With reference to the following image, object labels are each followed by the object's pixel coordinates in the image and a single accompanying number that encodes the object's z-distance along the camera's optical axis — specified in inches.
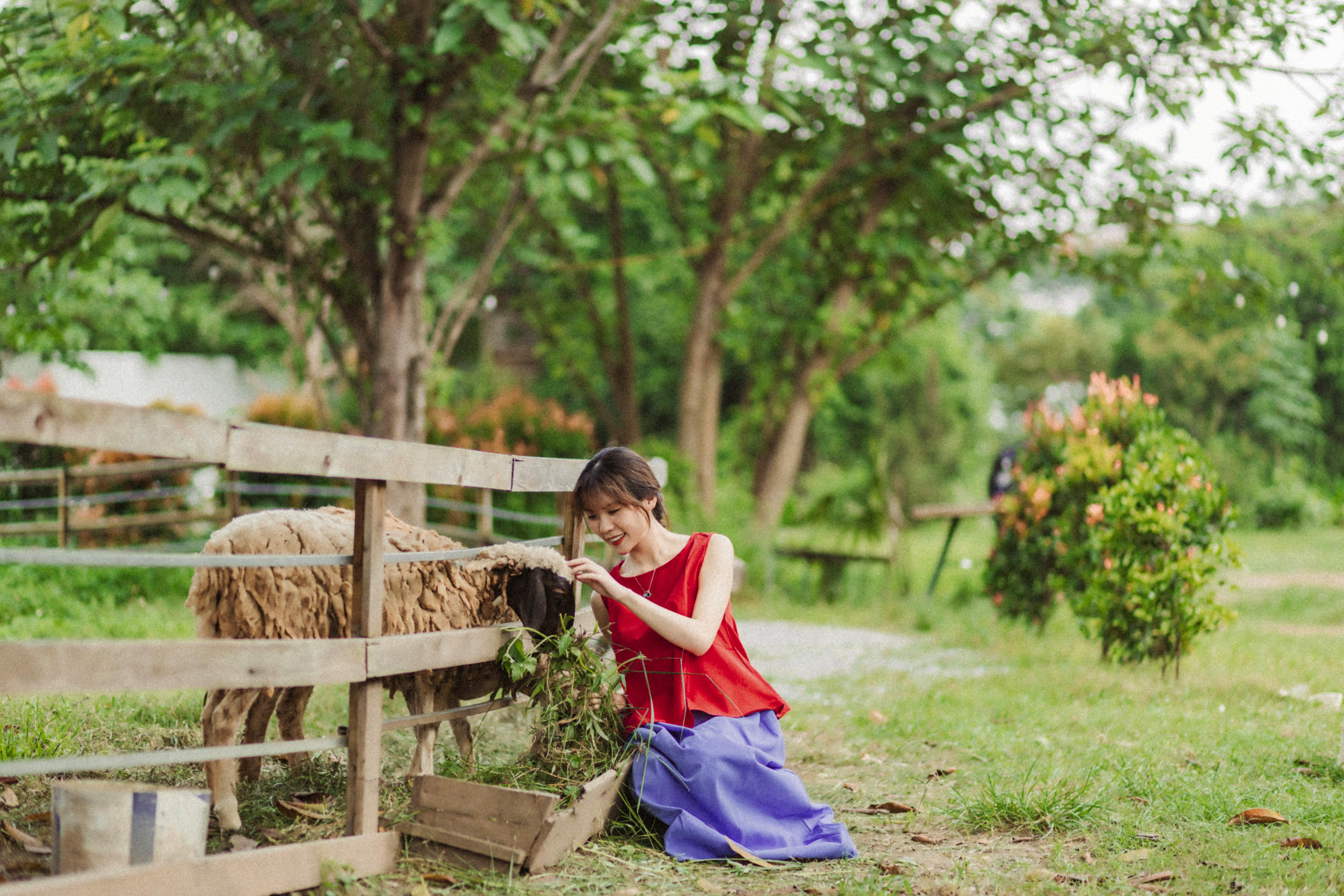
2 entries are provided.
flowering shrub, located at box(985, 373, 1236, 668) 285.9
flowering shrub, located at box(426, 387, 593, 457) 483.8
